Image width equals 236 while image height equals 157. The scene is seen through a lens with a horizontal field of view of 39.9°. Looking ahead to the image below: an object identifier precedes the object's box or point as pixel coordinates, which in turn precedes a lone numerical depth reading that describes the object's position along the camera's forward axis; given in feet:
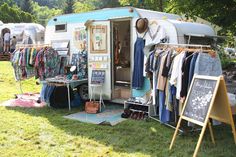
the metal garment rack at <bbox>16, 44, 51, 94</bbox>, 29.22
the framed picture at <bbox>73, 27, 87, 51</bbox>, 27.81
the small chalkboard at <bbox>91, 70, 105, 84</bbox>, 25.63
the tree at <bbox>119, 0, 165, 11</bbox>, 55.74
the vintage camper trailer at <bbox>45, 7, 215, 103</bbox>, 22.31
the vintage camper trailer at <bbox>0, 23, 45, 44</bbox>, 66.80
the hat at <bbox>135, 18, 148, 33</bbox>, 22.83
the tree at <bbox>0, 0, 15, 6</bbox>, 194.49
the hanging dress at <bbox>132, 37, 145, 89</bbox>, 23.22
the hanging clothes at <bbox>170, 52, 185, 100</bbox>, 17.63
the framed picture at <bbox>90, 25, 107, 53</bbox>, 25.89
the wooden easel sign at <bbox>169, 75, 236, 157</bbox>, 14.60
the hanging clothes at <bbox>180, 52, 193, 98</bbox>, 17.39
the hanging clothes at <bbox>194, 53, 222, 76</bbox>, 17.03
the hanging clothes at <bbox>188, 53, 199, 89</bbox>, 17.28
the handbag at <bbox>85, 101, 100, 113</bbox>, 24.59
